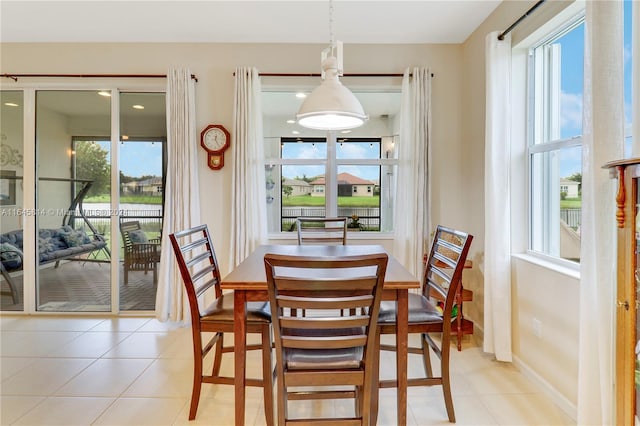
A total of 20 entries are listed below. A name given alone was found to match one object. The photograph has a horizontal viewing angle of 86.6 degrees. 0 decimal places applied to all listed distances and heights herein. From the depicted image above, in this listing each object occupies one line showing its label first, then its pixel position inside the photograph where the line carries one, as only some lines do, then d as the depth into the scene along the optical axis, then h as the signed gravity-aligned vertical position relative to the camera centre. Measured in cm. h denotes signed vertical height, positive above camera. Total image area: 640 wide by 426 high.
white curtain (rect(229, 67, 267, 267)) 314 +47
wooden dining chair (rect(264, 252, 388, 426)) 127 -51
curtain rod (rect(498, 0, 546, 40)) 204 +124
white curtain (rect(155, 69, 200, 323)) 315 +29
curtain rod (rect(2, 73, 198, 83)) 322 +131
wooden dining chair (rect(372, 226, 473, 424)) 174 -57
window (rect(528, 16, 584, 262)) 202 +45
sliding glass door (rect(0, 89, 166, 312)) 338 +27
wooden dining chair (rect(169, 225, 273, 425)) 172 -59
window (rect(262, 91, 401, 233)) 337 +45
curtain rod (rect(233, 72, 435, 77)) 320 +130
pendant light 171 +55
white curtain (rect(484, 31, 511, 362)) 238 +13
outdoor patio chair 343 -38
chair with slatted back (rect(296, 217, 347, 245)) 280 -18
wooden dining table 157 -46
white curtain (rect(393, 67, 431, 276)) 312 +40
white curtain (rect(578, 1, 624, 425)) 146 +1
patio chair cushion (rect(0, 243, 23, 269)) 340 -43
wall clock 323 +68
